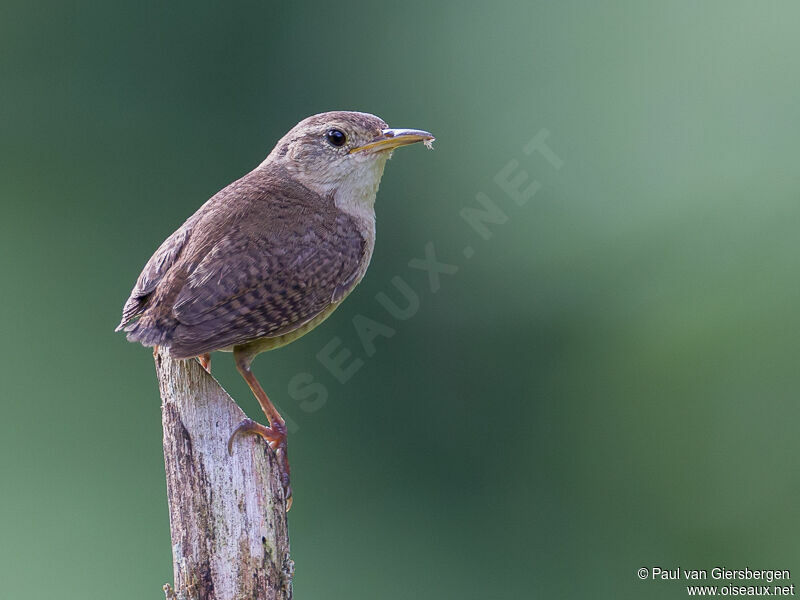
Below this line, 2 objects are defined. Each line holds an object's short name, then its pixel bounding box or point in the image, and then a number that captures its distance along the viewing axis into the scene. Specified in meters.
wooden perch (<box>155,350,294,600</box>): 6.30
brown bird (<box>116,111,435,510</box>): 6.73
